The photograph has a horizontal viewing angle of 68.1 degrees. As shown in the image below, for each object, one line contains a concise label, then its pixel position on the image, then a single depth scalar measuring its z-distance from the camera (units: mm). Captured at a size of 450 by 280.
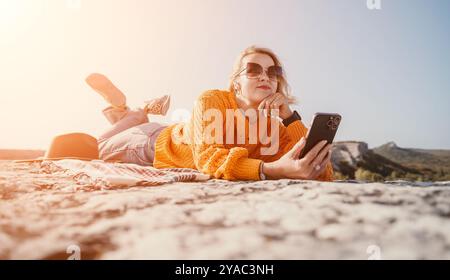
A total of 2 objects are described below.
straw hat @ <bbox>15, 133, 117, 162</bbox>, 3006
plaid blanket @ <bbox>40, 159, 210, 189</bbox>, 1724
